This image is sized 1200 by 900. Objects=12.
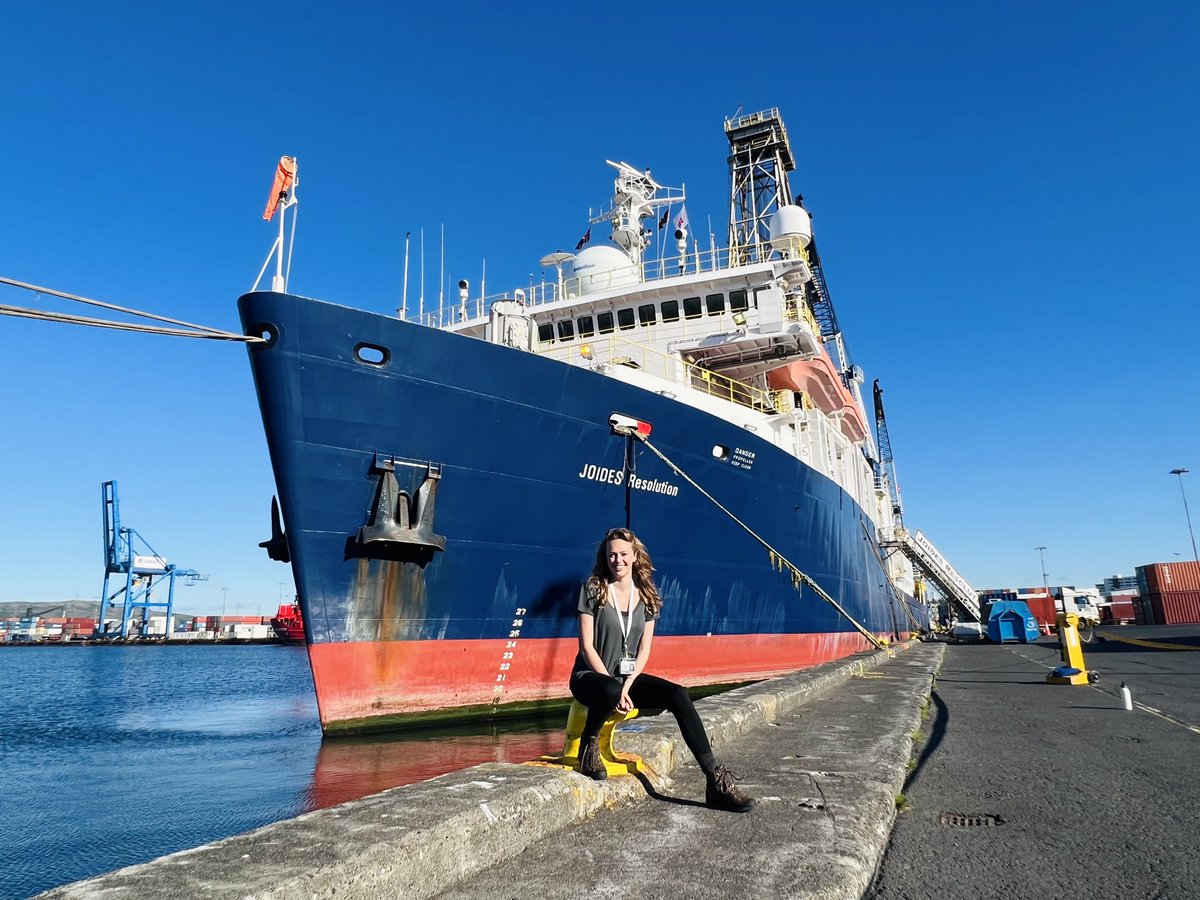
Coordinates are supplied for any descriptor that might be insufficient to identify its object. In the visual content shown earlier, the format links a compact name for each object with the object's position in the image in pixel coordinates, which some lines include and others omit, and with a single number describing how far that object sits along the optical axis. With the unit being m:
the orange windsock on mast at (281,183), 8.10
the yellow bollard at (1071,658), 10.38
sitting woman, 3.06
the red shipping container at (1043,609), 53.01
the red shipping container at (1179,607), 46.44
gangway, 36.09
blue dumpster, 31.27
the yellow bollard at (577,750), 3.32
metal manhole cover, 3.20
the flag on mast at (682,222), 18.78
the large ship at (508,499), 8.09
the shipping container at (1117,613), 60.67
